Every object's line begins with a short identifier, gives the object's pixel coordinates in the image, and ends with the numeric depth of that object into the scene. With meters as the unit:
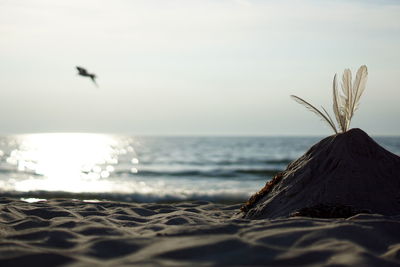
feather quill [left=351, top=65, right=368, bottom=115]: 4.78
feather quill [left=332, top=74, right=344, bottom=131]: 4.84
